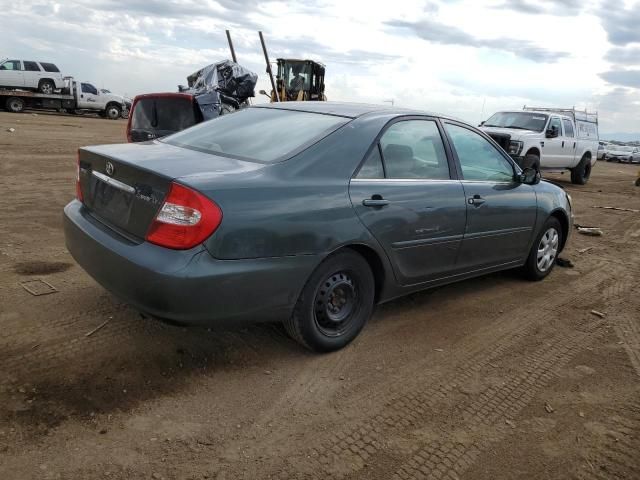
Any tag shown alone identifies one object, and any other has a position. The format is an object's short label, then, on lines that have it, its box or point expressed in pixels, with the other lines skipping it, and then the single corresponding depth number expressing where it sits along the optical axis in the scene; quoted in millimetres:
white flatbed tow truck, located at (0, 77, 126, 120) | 24891
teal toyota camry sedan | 2877
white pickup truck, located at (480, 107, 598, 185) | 13052
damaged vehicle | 8586
